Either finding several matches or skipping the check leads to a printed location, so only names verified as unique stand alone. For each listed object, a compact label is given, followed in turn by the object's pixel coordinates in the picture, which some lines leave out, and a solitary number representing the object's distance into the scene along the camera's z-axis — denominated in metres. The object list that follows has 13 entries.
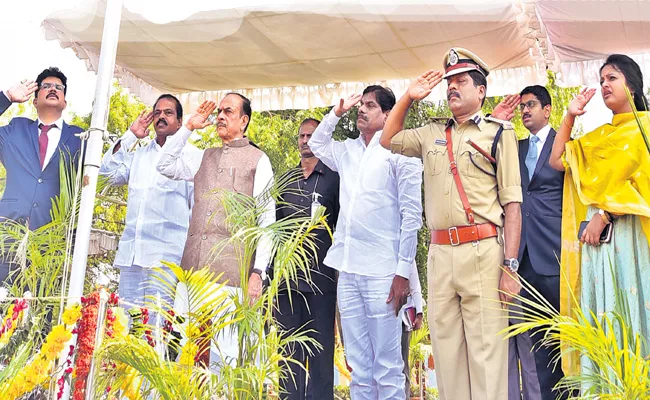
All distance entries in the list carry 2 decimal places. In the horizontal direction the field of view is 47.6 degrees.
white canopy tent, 4.14
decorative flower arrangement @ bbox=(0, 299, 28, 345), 3.12
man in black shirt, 4.62
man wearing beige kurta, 4.31
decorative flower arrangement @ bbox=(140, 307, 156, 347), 3.46
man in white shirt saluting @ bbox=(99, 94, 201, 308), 4.88
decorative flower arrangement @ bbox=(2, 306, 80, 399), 3.13
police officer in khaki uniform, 3.60
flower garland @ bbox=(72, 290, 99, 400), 3.10
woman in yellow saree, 3.44
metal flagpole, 3.42
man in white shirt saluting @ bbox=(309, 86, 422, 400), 4.23
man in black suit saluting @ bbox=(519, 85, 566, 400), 4.09
